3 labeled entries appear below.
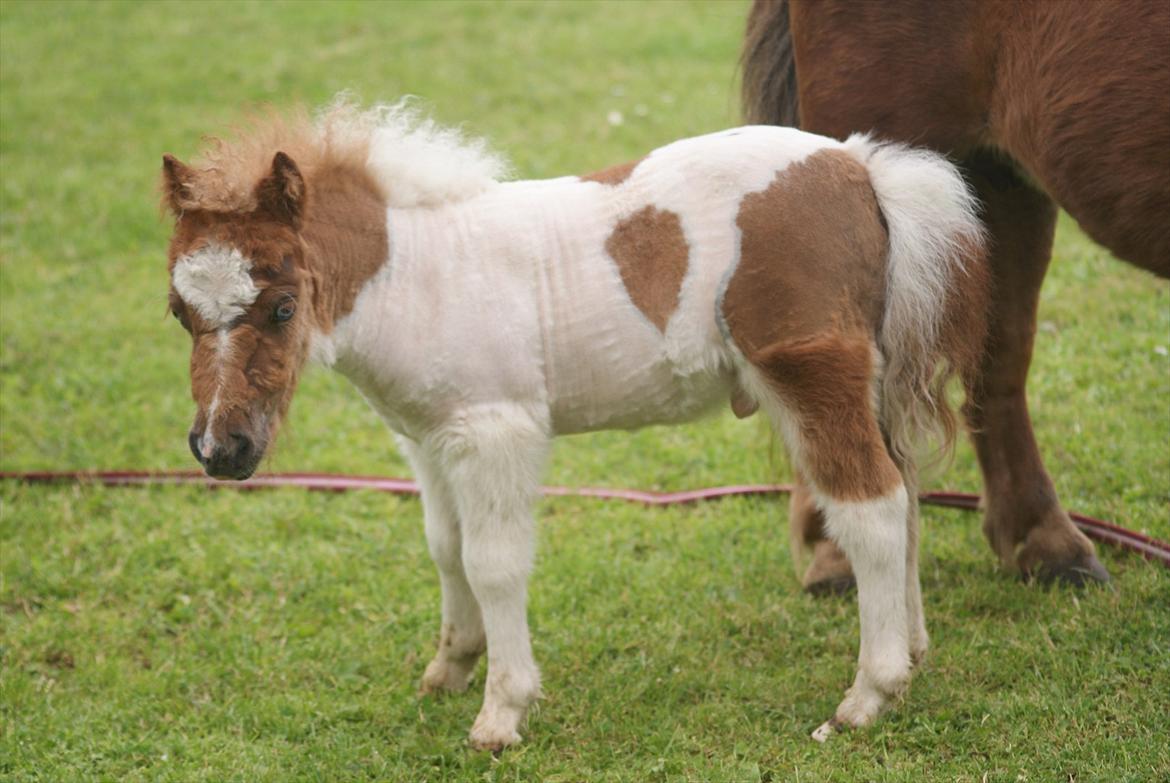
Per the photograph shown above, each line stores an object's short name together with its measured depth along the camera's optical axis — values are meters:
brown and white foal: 3.32
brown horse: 3.57
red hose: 5.25
